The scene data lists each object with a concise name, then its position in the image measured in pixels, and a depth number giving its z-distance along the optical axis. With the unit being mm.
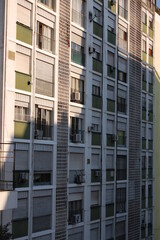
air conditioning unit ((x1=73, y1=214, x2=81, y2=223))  28438
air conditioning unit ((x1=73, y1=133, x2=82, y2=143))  28953
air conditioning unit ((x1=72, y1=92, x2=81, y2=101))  29047
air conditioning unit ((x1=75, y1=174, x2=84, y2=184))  29016
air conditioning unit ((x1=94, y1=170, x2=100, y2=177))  31203
